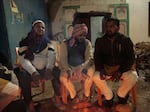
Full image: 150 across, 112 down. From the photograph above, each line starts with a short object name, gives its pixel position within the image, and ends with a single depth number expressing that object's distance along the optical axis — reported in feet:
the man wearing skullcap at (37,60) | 6.30
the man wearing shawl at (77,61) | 6.40
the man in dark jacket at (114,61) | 5.96
